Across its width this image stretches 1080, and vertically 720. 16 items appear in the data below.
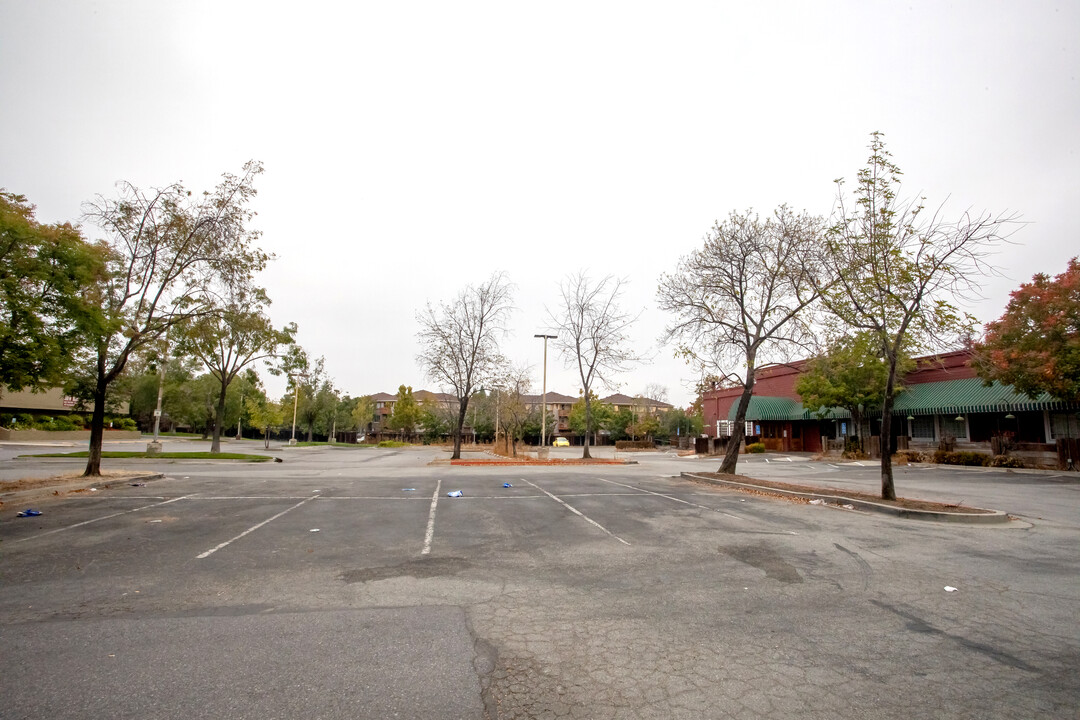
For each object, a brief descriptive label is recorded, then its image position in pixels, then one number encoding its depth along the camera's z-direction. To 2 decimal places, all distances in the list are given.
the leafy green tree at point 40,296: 11.80
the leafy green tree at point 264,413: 58.34
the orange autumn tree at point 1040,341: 23.80
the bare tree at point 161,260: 17.72
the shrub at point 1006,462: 26.58
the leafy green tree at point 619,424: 82.91
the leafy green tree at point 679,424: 81.04
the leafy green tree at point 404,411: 68.12
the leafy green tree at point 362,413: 80.81
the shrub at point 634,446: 63.20
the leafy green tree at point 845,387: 32.62
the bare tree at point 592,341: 34.22
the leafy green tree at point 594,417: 79.69
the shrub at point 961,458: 28.01
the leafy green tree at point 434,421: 70.26
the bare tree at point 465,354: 34.41
